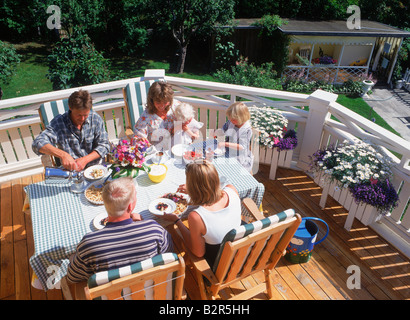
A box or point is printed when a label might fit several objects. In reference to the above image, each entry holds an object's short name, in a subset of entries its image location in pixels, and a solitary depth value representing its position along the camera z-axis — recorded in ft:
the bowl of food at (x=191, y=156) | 9.61
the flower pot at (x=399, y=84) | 58.64
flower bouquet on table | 8.17
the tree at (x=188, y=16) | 46.83
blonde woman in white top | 7.05
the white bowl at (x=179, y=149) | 9.94
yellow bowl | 8.77
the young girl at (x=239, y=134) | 10.60
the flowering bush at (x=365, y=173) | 10.12
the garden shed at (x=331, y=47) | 56.24
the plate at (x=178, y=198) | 8.04
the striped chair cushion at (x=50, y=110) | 11.05
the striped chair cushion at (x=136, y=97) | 12.96
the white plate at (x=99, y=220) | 7.24
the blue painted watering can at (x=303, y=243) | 9.68
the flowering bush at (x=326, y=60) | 59.57
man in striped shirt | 6.09
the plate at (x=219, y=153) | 10.20
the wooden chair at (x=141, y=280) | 5.38
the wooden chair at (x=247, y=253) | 6.44
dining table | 6.91
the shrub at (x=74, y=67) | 31.32
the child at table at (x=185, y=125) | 11.59
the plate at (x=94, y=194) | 7.93
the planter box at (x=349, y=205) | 10.89
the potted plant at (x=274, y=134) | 12.82
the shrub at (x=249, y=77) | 43.01
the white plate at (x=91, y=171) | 8.70
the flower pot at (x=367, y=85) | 55.05
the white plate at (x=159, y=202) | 7.77
